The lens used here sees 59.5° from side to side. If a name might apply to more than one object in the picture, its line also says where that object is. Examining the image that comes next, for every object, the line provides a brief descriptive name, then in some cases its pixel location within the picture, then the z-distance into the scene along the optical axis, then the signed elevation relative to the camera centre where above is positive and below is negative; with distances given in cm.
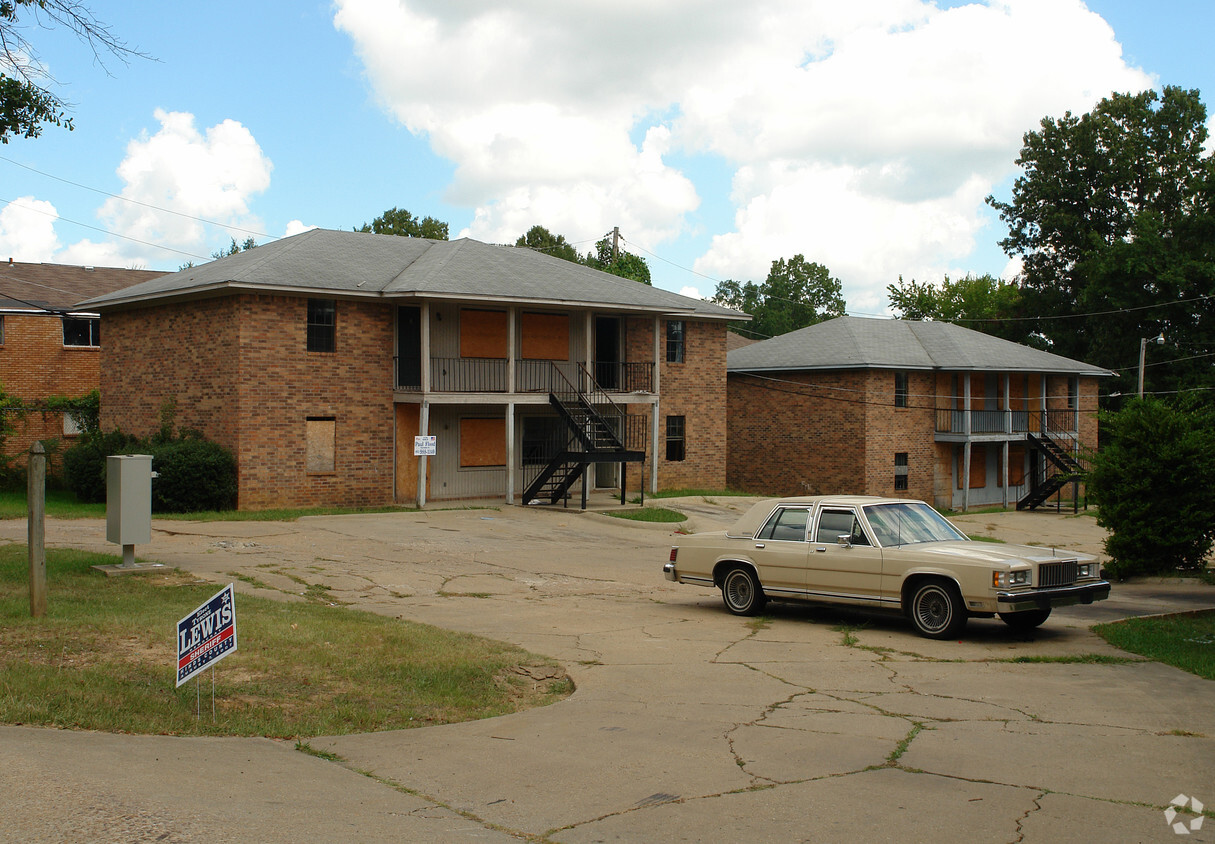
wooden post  1056 -102
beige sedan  1138 -145
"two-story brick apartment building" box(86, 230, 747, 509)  2633 +189
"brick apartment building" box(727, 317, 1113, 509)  3856 +94
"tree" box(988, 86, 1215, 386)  5150 +1160
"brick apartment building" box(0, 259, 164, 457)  3425 +276
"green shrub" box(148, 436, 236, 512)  2481 -101
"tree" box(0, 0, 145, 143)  1273 +401
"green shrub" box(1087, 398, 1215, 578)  1762 -76
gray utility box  1400 -86
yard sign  762 -146
